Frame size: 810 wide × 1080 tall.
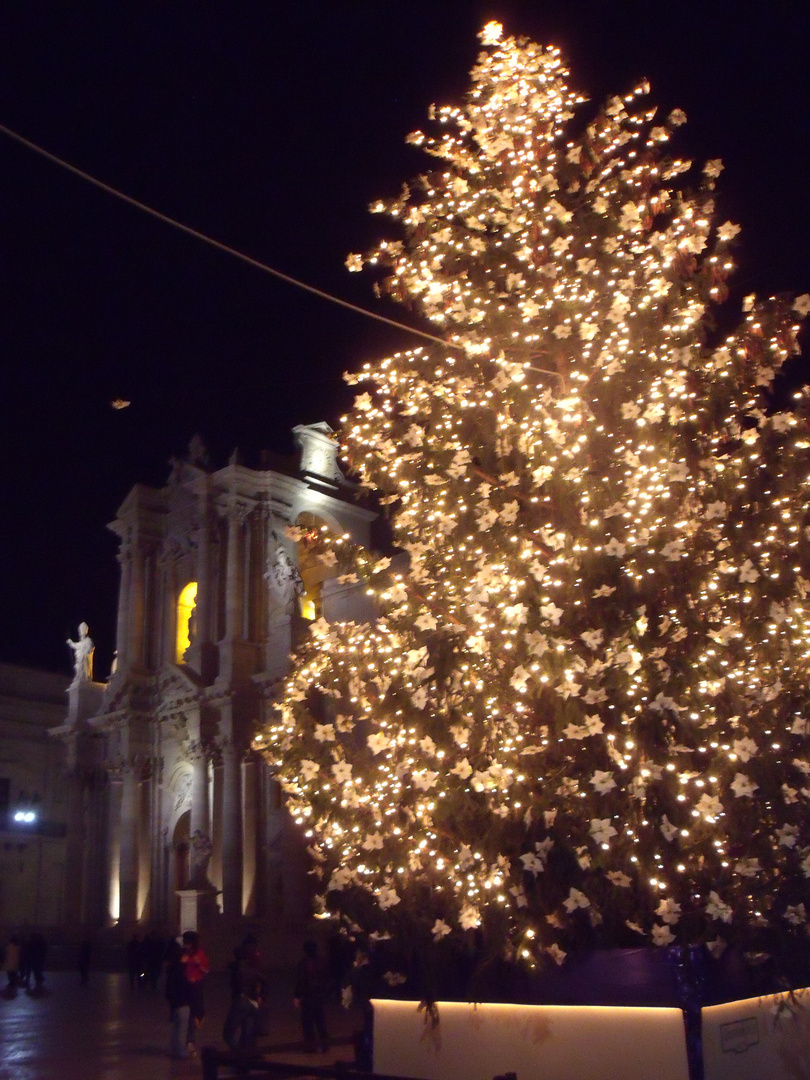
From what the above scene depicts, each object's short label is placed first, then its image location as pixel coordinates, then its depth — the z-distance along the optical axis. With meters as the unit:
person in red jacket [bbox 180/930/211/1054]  12.69
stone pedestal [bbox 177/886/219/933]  26.53
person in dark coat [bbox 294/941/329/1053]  12.51
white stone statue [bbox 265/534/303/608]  33.06
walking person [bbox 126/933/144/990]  24.06
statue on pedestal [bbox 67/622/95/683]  38.28
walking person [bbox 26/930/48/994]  23.20
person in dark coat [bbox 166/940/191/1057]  12.53
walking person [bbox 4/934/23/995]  22.55
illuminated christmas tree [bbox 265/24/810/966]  7.66
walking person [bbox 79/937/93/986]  26.33
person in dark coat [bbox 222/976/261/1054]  11.33
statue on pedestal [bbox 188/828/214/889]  27.48
